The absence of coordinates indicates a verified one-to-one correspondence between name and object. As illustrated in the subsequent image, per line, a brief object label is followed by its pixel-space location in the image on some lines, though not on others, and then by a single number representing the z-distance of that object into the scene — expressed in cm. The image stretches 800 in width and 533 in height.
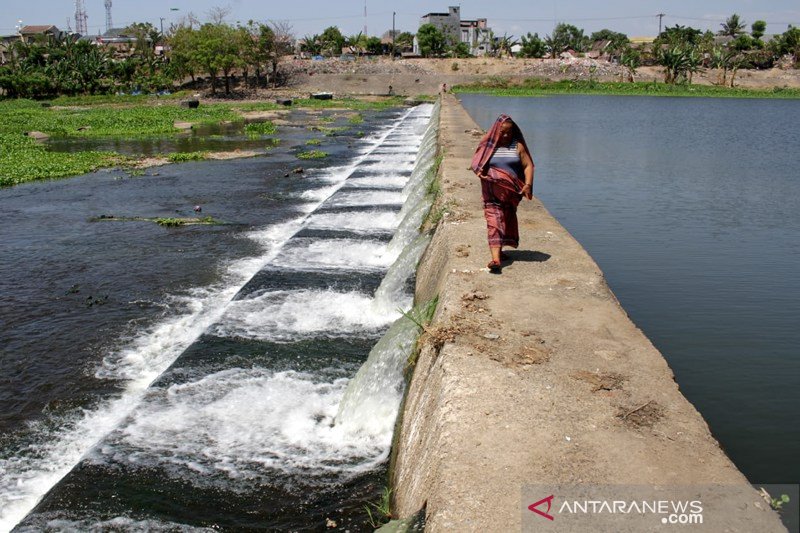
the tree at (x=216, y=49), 5588
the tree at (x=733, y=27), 10994
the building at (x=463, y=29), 10825
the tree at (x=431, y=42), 9362
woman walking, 666
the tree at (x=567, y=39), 9972
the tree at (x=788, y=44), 8344
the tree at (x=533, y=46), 9375
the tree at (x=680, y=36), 9181
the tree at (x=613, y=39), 9419
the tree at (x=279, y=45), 6725
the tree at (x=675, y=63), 7456
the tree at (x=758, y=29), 9600
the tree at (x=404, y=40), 11031
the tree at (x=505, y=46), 9125
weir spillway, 473
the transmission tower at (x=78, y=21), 13150
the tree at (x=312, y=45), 9344
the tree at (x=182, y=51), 5759
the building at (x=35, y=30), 11631
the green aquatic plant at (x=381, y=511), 443
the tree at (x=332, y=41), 9588
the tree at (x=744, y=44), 8969
